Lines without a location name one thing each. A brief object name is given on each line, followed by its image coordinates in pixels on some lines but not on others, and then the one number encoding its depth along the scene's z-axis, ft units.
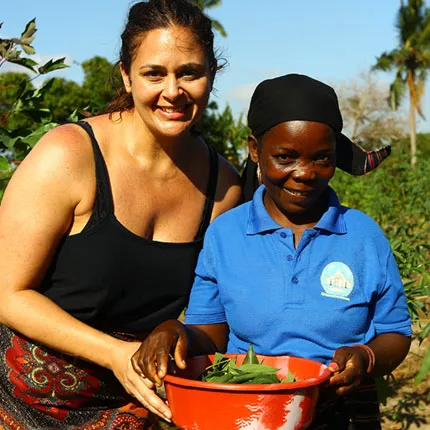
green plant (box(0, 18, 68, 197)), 9.65
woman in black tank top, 7.07
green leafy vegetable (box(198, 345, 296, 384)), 5.50
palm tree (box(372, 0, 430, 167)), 129.08
